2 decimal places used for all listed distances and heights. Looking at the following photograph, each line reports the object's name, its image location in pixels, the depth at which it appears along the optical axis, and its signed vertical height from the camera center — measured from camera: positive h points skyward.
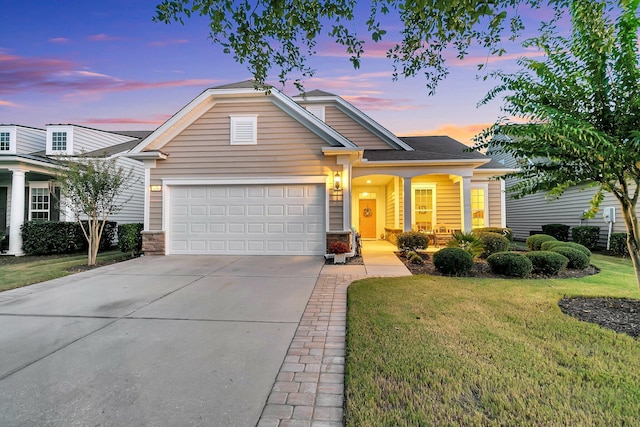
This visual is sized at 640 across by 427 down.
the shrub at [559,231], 12.77 -0.51
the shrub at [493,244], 8.52 -0.72
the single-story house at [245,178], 9.08 +1.27
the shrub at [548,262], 6.37 -0.92
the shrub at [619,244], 9.59 -0.83
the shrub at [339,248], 8.05 -0.78
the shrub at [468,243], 7.76 -0.63
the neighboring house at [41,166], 10.27 +1.86
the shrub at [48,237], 10.45 -0.65
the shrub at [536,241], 9.03 -0.67
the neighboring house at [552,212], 11.41 +0.35
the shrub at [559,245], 7.30 -0.69
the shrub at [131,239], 9.55 -0.65
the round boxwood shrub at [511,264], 6.17 -0.94
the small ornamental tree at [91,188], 8.05 +0.83
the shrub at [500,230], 11.04 -0.41
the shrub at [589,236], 11.29 -0.63
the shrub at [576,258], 6.96 -0.91
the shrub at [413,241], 10.03 -0.74
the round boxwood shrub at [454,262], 6.41 -0.92
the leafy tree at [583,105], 3.35 +1.46
